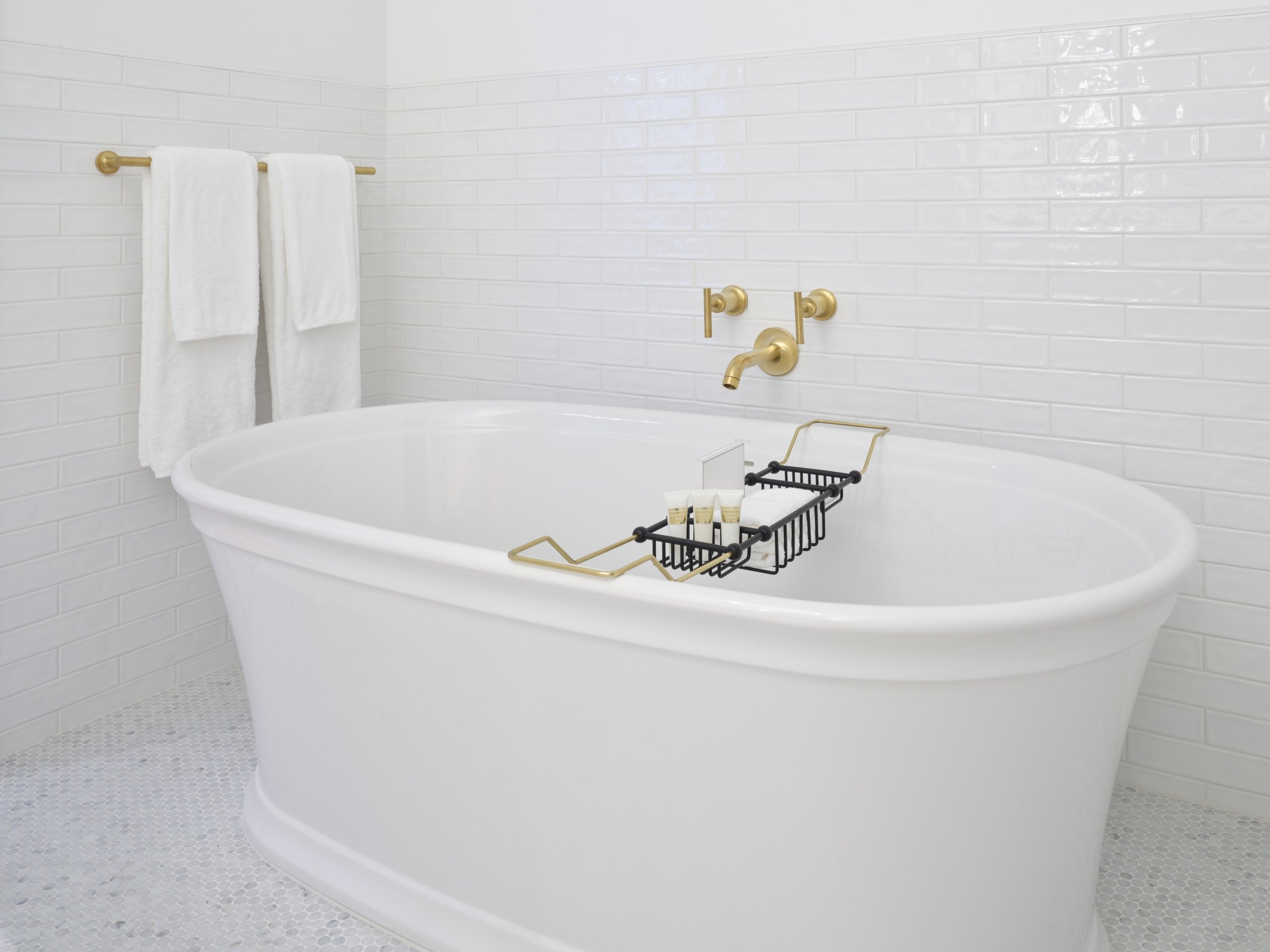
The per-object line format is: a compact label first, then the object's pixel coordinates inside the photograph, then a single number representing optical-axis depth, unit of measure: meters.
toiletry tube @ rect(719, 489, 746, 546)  1.78
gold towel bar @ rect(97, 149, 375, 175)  2.45
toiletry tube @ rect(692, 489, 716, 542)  1.82
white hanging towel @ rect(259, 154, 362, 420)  2.79
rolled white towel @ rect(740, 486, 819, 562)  1.92
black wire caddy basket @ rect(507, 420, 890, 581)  1.64
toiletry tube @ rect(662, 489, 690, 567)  1.83
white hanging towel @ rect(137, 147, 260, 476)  2.52
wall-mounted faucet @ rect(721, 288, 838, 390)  2.47
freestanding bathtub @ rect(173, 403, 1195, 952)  1.34
